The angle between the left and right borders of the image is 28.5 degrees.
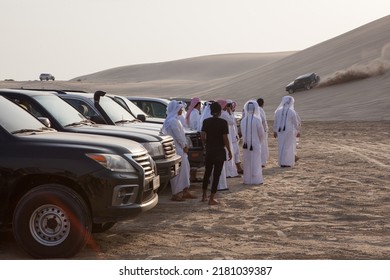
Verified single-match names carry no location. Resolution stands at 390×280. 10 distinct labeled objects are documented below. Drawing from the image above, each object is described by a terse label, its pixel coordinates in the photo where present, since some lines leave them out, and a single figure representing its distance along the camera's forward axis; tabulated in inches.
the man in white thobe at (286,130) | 730.8
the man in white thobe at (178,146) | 477.4
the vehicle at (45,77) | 4503.0
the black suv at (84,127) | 405.1
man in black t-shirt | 469.1
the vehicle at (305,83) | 2573.8
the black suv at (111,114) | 506.0
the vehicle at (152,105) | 722.8
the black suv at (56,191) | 298.8
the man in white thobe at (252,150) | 583.8
